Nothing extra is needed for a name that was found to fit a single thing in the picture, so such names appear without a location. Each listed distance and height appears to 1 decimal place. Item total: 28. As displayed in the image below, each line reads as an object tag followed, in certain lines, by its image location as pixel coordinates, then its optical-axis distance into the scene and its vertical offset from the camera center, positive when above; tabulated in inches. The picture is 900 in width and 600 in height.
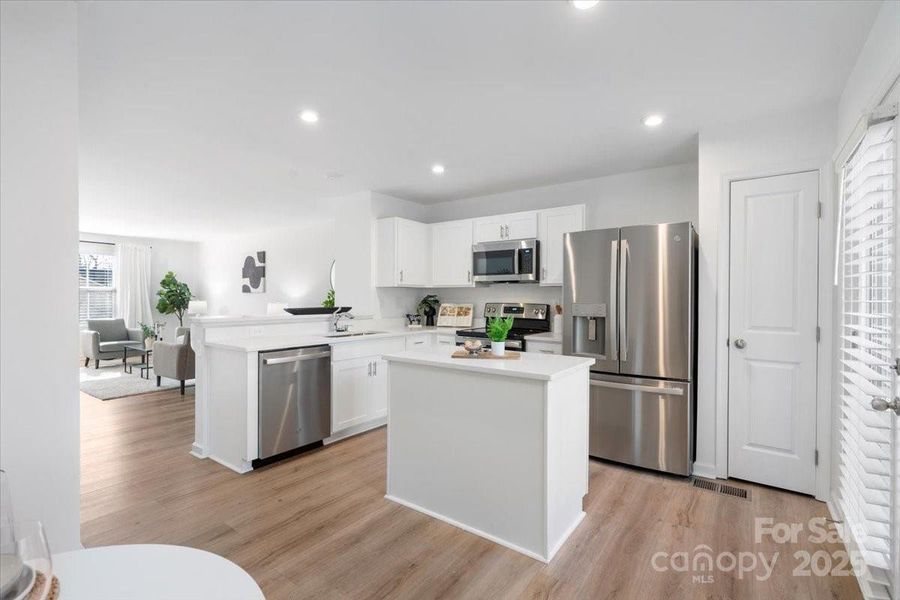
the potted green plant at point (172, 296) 334.6 -0.2
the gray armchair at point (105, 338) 267.4 -28.2
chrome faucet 165.2 -10.3
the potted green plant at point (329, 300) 244.7 -2.3
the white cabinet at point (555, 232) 158.4 +23.9
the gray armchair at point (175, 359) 207.2 -30.8
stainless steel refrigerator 115.6 -11.2
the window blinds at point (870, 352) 60.9 -8.8
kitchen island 79.8 -29.6
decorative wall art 305.0 +15.9
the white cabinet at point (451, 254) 185.3 +18.5
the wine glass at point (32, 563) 25.8 -16.4
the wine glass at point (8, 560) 25.1 -15.9
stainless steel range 168.6 -8.5
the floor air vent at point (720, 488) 106.7 -48.4
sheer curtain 328.5 +8.9
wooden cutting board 94.2 -12.9
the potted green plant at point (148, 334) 257.1 -24.9
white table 30.1 -20.5
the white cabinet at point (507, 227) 167.2 +27.6
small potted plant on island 95.3 -8.9
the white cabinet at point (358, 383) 143.6 -30.2
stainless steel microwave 165.2 +13.7
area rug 211.9 -46.7
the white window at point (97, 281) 315.9 +10.8
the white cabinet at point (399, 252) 182.9 +18.8
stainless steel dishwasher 124.0 -30.9
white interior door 104.5 -8.4
